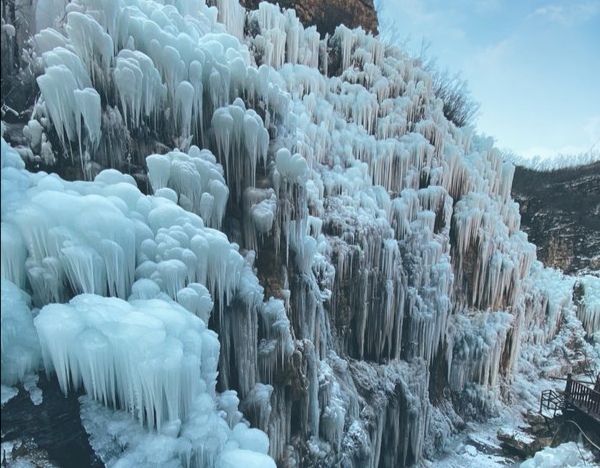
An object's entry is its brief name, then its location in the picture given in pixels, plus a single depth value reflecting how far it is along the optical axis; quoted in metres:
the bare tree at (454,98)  16.14
